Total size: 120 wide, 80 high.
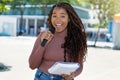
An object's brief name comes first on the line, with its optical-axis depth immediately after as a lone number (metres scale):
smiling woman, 3.60
